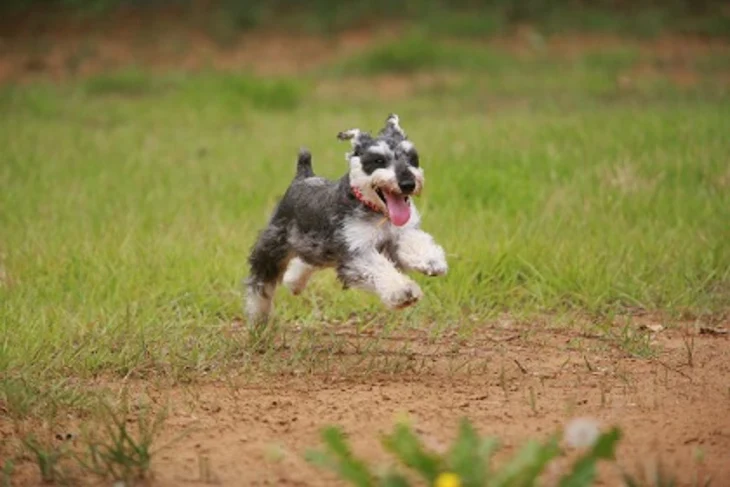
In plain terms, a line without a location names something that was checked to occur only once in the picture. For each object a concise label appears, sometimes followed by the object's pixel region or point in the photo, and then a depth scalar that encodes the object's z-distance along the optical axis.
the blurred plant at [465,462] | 7.88
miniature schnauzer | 11.58
